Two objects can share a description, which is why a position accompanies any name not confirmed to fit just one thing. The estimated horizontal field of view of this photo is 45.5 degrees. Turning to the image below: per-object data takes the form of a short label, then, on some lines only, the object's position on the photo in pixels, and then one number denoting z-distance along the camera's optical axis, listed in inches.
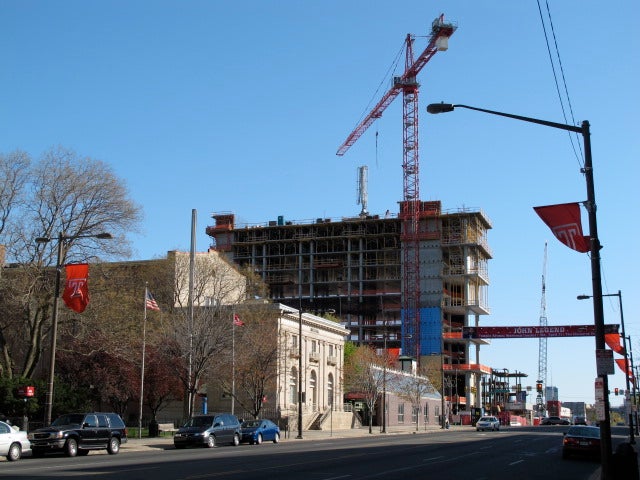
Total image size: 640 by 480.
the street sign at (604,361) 680.4
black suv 1190.9
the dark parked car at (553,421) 5039.4
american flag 1760.6
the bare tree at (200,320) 1889.8
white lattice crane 7425.2
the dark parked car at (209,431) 1529.3
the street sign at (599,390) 675.0
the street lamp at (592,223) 673.6
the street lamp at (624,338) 1705.7
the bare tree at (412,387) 3566.2
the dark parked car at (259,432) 1710.1
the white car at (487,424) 3213.6
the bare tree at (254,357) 2155.5
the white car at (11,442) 1085.1
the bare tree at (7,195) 1915.6
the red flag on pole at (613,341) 1671.9
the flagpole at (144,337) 1864.7
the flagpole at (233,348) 1998.0
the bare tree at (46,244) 1865.2
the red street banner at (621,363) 1921.8
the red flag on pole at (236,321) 1951.3
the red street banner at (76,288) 1285.7
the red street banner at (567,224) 687.7
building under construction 5669.3
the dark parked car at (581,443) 1261.1
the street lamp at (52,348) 1273.4
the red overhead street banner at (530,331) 4141.2
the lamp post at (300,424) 2095.2
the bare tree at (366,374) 2967.5
